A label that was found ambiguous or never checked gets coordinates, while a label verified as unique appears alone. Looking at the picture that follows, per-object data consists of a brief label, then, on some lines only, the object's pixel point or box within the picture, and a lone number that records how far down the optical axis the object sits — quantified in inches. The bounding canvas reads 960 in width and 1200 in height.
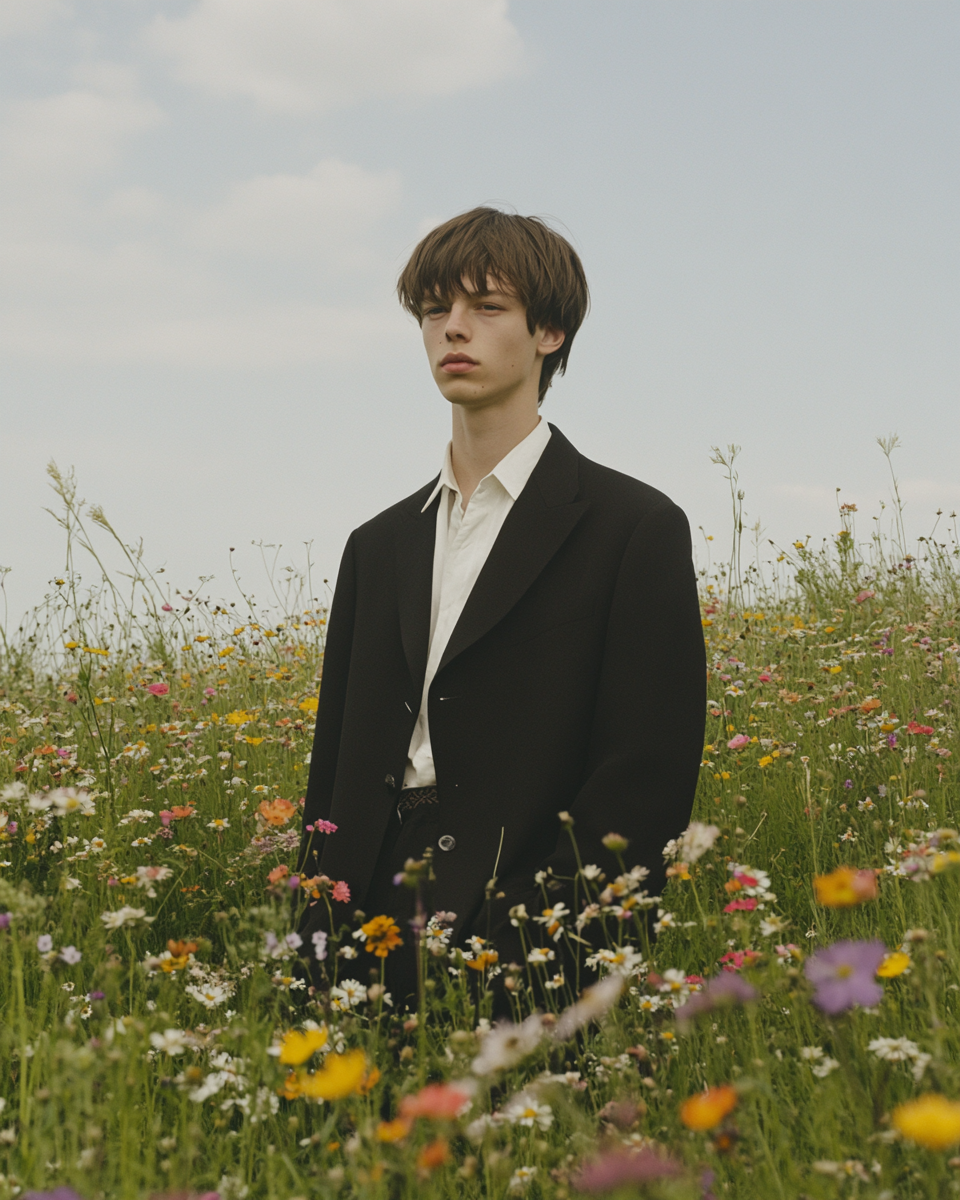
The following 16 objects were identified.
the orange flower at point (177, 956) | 68.4
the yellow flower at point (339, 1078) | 43.3
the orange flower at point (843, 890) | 42.0
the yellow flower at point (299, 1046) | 52.5
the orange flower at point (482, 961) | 73.9
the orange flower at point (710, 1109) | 37.8
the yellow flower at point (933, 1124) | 35.0
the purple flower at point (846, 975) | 43.9
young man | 103.4
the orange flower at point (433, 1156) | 38.7
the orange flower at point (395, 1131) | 43.7
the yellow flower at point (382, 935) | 75.6
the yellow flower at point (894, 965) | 55.1
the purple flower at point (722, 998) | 46.4
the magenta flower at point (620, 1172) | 34.8
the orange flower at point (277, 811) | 91.1
